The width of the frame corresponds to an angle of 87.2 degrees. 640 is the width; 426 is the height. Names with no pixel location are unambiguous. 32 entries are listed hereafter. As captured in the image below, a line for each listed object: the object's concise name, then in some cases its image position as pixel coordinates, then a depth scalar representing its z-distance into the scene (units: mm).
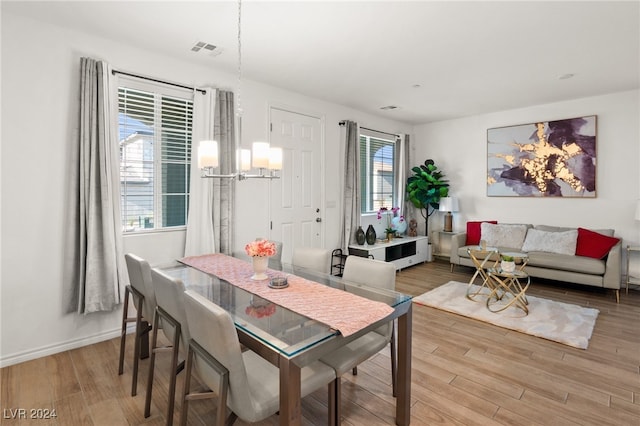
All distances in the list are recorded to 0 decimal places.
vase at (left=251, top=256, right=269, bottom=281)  2391
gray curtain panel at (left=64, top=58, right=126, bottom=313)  2850
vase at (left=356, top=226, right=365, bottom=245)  5391
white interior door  4398
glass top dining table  1373
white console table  5215
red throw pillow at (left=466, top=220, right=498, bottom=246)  5664
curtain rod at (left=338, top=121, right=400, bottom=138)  5227
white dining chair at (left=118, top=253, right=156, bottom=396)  2279
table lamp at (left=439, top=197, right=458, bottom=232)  6059
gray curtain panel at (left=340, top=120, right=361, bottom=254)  5266
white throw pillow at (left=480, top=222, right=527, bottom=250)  5238
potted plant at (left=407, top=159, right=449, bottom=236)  6258
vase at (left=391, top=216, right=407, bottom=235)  6391
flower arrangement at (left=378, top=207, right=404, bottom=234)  6219
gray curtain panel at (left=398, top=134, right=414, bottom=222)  6488
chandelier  2229
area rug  3223
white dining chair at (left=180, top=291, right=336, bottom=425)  1394
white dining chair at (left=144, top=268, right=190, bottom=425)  1791
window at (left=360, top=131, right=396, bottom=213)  5906
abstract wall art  4965
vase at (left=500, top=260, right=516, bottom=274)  3715
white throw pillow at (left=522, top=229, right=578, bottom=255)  4684
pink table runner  1686
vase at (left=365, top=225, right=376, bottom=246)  5445
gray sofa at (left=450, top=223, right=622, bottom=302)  4219
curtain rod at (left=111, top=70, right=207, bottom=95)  3078
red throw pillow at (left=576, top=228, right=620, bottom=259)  4344
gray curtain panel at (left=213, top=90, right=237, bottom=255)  3631
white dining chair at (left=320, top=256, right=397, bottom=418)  1870
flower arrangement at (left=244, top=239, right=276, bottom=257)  2340
